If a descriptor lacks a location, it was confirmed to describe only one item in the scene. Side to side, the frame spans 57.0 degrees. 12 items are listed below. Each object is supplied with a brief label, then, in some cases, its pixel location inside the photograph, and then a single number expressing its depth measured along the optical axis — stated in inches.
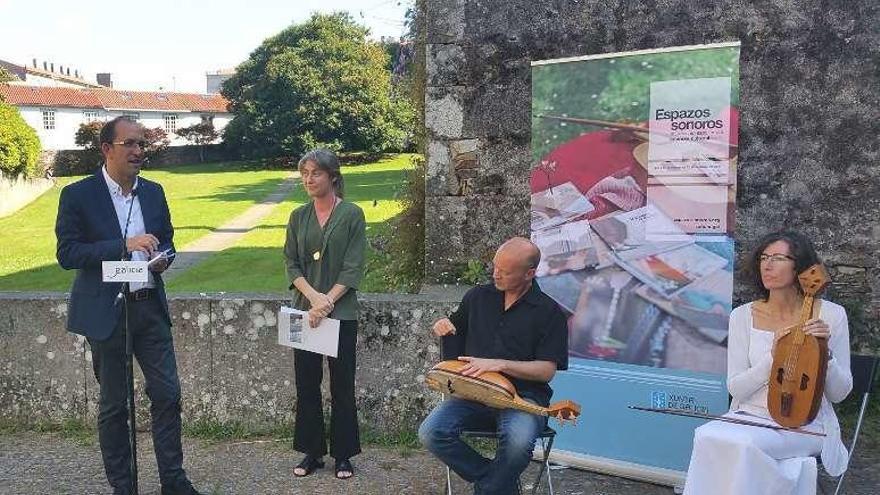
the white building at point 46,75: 2476.7
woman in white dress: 128.9
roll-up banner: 164.1
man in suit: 154.5
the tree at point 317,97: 1402.6
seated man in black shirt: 139.4
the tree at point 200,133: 1620.3
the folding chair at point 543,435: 144.0
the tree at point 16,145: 943.8
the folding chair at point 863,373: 149.7
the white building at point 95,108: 1893.5
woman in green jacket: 173.6
